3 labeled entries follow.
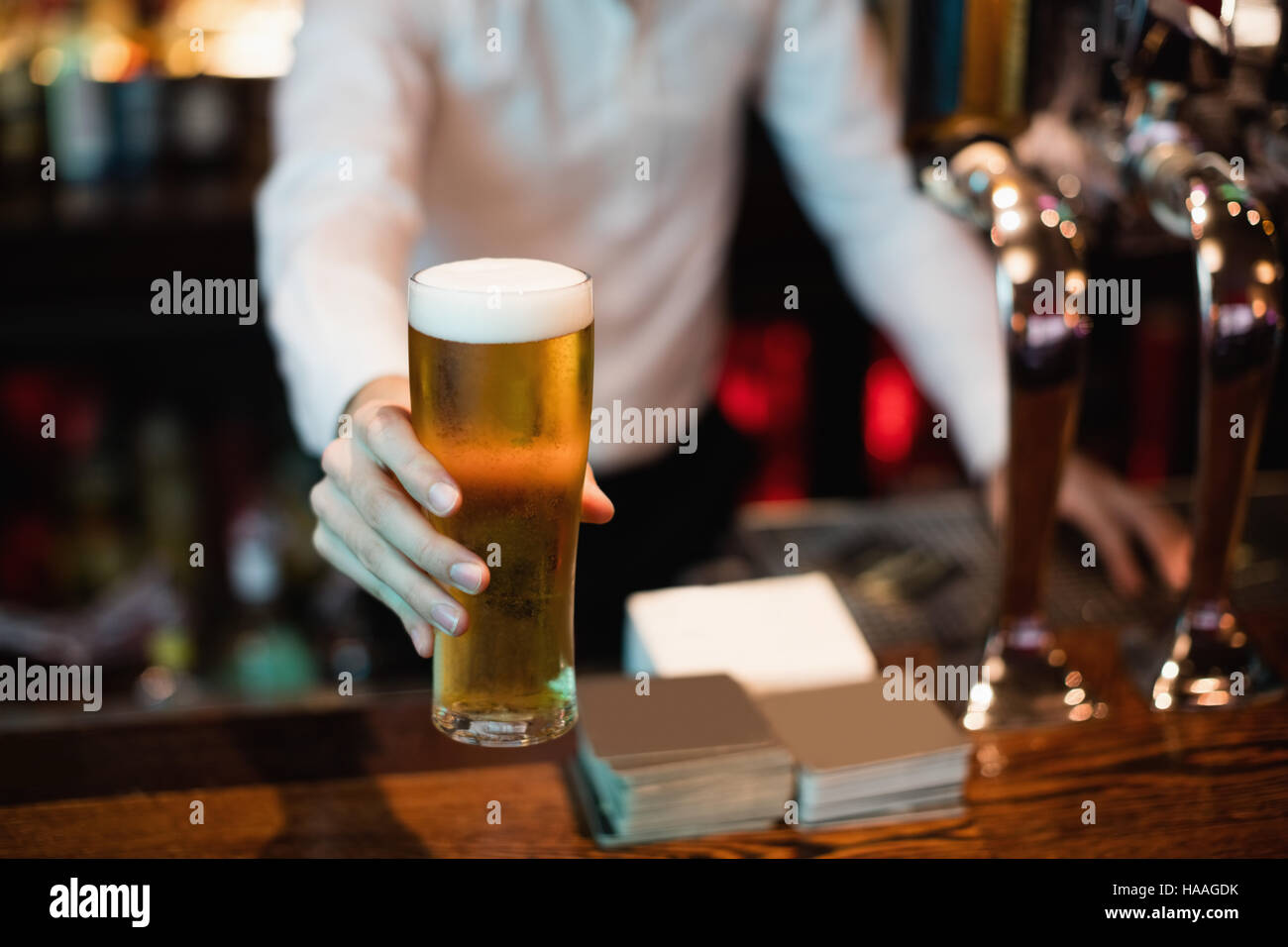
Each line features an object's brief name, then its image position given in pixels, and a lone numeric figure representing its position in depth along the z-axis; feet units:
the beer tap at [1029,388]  3.78
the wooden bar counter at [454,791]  3.45
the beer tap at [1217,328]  3.72
